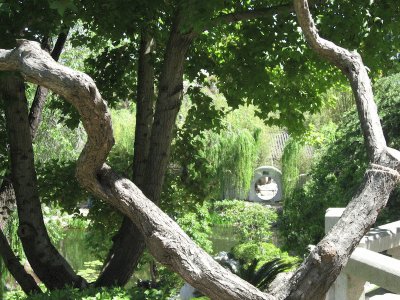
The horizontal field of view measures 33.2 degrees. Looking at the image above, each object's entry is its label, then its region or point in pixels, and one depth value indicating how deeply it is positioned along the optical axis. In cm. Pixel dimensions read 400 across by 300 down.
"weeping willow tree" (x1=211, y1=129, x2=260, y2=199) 2347
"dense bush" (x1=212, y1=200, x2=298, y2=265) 1462
